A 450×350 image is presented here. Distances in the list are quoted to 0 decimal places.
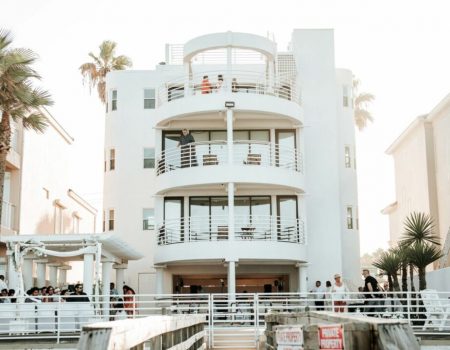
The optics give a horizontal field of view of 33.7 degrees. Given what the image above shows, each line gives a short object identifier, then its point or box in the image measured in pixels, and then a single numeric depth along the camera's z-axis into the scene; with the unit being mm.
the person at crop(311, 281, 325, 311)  26812
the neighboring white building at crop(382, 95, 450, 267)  37094
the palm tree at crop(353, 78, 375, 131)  51594
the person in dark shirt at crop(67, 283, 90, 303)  19677
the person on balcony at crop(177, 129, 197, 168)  29928
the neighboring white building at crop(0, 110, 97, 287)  32188
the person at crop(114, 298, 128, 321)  19078
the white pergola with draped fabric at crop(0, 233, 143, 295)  22953
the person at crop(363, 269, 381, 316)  21609
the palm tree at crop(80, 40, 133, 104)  47272
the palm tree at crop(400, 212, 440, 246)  28188
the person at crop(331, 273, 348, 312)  22266
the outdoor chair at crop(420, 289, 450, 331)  18392
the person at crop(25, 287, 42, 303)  21281
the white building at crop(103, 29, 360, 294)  29547
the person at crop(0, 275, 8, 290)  24225
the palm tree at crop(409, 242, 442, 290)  25719
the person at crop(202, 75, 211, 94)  30266
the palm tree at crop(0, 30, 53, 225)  27016
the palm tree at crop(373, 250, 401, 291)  27156
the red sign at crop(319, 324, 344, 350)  5053
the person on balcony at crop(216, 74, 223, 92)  30250
